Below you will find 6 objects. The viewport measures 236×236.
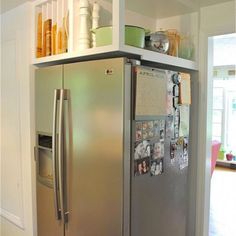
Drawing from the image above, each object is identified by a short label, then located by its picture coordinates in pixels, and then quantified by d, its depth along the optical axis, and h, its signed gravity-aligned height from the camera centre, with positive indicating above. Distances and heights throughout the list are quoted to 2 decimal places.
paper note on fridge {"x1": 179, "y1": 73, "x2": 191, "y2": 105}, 1.69 +0.09
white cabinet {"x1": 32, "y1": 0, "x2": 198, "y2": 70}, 1.30 +0.56
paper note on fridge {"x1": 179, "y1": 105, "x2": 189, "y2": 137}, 1.74 -0.13
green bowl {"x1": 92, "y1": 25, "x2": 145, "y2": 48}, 1.36 +0.36
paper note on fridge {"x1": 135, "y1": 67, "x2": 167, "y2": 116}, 1.32 +0.06
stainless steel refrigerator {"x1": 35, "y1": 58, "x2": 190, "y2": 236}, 1.29 -0.26
